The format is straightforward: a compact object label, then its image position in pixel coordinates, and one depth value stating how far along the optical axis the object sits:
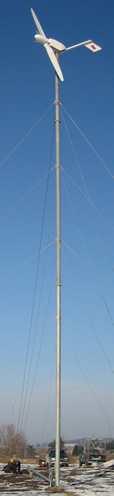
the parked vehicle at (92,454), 30.05
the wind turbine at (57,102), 18.27
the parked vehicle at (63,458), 30.38
